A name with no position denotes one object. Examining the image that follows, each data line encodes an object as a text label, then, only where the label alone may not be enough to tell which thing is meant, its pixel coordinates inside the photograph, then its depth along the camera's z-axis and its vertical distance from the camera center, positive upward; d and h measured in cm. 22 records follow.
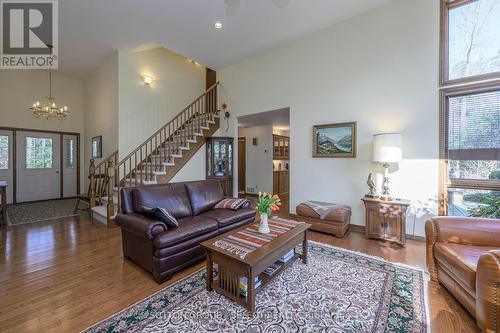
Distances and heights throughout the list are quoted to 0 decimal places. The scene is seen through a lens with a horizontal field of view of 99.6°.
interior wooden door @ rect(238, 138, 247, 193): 795 +11
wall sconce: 573 +237
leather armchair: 139 -77
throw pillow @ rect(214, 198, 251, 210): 346 -63
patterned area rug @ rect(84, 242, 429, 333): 164 -123
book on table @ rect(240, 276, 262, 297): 188 -108
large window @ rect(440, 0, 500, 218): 288 +83
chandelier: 506 +136
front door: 621 +0
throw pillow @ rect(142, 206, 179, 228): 242 -59
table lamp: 318 +26
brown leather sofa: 226 -73
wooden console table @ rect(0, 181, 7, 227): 395 -77
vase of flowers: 229 -46
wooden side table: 313 -82
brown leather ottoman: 350 -94
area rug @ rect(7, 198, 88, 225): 452 -112
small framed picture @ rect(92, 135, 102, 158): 605 +57
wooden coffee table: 173 -87
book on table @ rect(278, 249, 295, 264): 233 -103
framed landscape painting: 394 +51
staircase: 453 +43
